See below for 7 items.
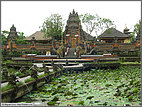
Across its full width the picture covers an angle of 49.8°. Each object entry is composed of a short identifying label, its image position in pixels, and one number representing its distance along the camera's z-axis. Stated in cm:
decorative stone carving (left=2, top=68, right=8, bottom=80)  736
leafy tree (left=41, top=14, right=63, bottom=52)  2796
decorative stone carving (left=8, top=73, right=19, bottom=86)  616
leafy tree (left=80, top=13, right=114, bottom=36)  2339
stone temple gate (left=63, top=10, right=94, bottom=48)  2949
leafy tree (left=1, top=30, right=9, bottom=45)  3356
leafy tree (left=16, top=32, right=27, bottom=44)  3007
